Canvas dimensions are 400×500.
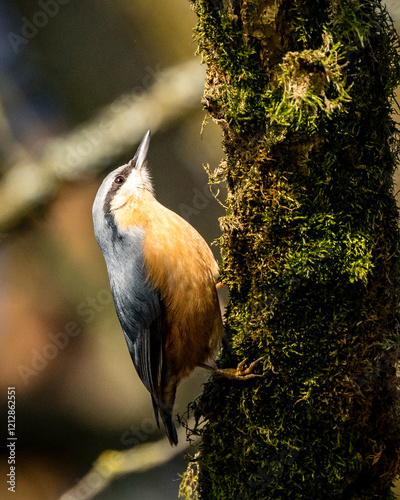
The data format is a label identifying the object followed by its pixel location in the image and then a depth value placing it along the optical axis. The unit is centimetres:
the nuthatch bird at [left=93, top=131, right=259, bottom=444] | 416
